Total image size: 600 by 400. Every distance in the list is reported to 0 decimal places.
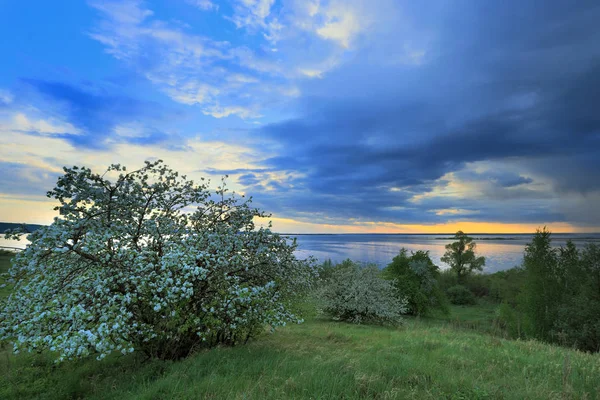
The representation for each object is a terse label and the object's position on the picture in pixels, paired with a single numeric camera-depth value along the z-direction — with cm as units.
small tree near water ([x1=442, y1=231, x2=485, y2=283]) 7725
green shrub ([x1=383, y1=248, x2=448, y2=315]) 4362
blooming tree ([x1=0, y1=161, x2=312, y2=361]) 739
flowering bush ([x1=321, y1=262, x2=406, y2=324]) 2609
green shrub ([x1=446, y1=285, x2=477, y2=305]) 6900
